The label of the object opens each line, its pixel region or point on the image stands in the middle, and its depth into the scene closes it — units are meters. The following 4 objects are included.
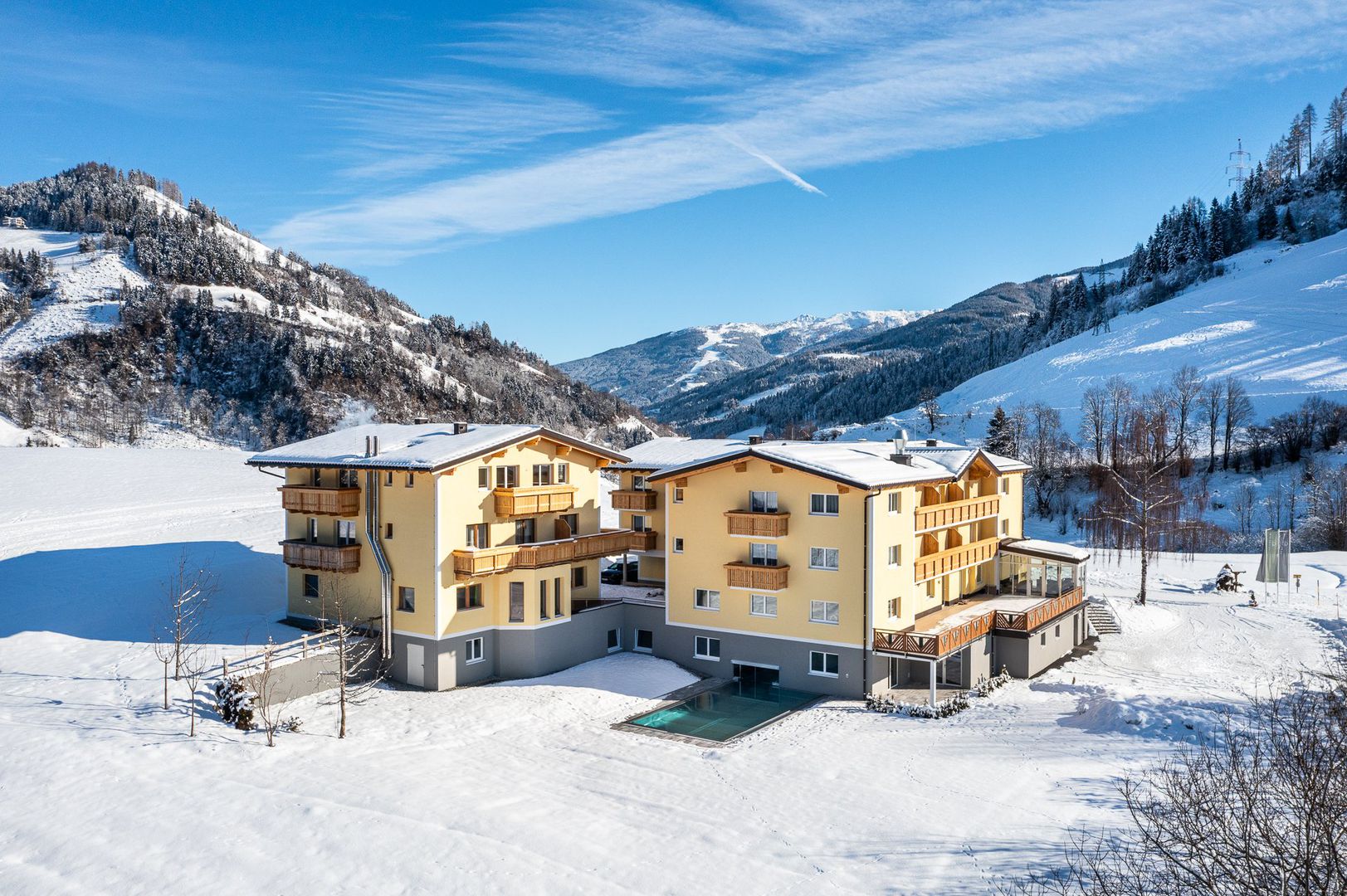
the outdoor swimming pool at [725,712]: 29.17
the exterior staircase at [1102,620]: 43.62
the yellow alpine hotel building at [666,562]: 32.75
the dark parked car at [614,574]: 44.29
